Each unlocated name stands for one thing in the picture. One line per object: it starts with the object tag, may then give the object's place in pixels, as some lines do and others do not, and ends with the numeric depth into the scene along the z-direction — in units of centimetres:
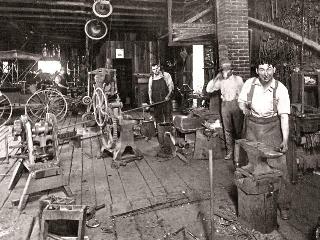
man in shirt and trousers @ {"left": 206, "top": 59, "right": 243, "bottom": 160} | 626
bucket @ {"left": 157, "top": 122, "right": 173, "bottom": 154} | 666
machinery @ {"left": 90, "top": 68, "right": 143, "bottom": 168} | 629
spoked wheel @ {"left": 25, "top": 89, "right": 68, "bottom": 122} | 1147
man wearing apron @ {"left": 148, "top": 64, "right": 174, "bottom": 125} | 870
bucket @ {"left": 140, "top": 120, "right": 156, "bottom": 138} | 844
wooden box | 303
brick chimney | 781
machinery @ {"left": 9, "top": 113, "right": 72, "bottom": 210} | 427
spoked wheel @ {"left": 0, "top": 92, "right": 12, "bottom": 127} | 1093
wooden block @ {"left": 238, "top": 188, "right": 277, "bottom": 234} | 333
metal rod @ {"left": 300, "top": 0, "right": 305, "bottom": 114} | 525
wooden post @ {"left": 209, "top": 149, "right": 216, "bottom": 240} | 281
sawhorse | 420
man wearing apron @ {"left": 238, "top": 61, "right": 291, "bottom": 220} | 438
